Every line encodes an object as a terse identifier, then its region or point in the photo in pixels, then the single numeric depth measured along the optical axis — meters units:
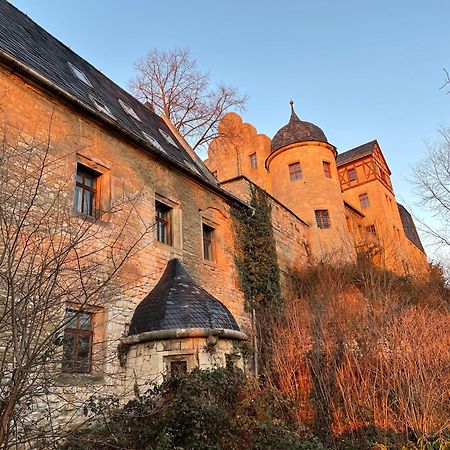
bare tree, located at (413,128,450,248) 11.84
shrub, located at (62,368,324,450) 4.92
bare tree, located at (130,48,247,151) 21.61
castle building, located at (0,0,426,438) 7.48
